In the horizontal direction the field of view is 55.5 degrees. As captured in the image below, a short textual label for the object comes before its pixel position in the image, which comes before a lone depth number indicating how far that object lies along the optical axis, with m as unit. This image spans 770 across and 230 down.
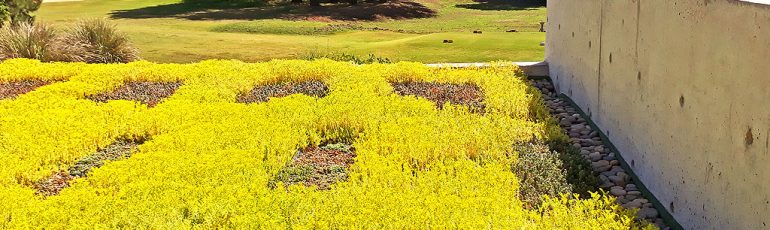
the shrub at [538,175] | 6.27
